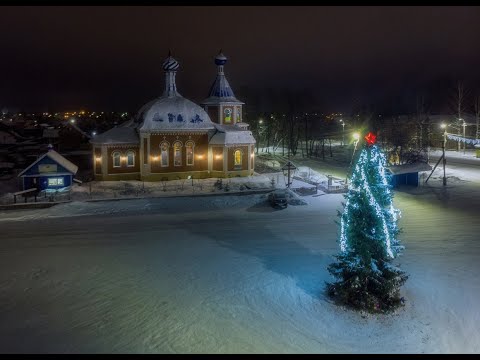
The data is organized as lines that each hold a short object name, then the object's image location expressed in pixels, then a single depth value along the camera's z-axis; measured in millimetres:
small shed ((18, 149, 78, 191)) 31641
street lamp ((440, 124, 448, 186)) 36125
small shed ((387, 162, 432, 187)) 35688
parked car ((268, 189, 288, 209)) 28028
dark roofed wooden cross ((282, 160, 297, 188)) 39438
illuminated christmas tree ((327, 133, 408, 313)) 14453
